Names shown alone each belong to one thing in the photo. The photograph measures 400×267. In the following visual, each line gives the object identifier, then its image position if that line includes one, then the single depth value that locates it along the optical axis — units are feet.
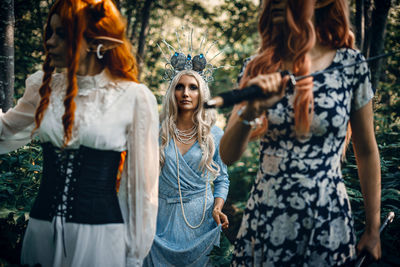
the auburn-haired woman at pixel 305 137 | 4.97
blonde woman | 9.66
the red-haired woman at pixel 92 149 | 5.49
